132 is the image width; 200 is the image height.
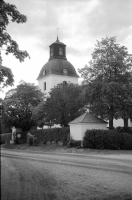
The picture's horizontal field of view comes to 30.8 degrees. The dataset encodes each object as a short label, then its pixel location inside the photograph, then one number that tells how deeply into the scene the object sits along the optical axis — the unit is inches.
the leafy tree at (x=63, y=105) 1355.8
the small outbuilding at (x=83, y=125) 1128.8
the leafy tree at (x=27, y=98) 1568.7
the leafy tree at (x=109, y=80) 1096.2
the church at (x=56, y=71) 2317.9
